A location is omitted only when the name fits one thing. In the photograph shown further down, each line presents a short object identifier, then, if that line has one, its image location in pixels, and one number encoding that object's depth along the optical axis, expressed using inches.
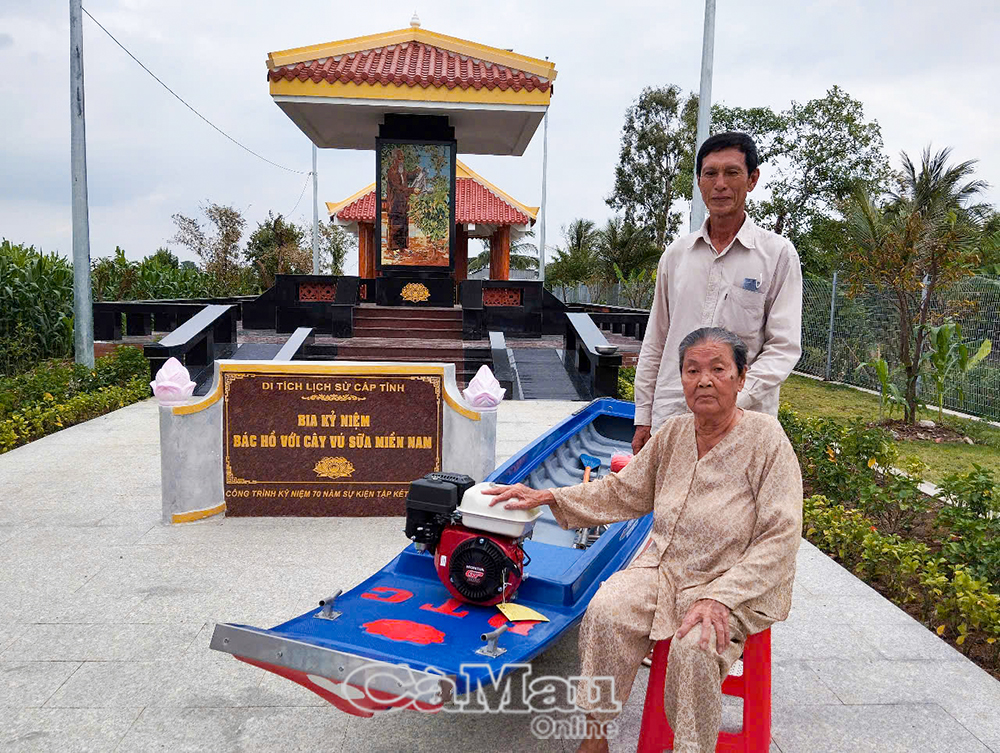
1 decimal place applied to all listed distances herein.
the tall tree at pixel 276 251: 1392.7
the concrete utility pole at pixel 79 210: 429.4
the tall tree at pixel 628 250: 1491.1
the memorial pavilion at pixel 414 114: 492.4
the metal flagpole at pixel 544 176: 1273.4
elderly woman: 88.0
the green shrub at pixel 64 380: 362.5
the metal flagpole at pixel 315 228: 1103.0
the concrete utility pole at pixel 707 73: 441.7
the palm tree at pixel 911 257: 381.4
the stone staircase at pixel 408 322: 517.7
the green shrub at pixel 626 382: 419.5
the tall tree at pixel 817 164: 973.8
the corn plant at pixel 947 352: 377.7
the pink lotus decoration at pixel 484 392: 212.5
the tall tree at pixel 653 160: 1513.3
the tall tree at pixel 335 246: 1581.0
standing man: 112.3
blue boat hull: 89.2
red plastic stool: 94.1
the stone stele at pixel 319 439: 207.2
